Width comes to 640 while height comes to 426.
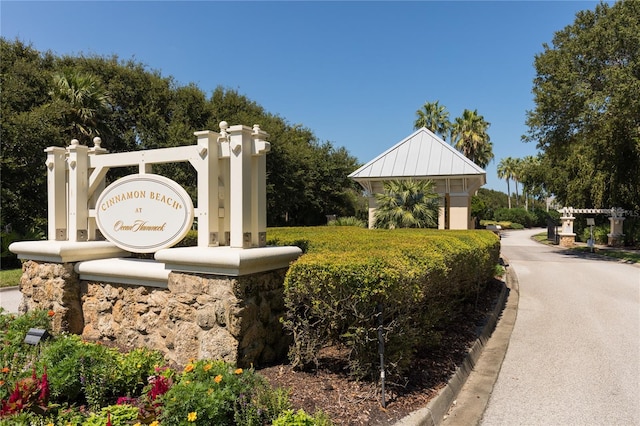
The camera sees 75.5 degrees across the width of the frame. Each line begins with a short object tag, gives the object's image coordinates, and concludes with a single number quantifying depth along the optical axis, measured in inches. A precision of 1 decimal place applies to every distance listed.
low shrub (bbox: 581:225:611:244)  1050.1
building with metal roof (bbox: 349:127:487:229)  623.2
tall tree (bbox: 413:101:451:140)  1477.6
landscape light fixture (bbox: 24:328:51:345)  179.8
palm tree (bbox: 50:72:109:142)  638.5
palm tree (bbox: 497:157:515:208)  2854.3
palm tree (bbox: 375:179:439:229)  494.3
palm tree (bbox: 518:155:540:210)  1432.9
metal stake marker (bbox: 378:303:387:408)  137.9
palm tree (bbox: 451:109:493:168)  1467.8
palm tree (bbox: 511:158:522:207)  2795.3
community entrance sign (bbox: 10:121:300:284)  173.3
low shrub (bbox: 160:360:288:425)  109.9
